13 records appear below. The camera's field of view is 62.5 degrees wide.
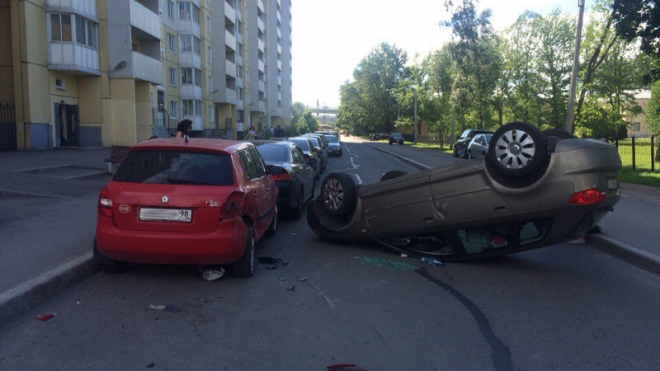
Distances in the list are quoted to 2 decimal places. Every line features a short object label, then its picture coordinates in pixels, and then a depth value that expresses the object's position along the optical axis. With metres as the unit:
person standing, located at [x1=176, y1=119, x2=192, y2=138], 10.26
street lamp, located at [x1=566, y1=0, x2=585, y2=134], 18.98
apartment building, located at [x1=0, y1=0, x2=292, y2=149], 23.22
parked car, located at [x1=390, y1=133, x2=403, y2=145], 71.38
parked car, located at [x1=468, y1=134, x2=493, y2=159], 28.83
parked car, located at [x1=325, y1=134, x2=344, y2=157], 35.56
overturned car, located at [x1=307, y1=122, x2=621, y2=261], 5.86
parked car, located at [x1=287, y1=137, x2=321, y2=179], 17.80
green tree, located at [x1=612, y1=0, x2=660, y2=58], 18.34
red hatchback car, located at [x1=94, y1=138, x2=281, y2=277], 5.69
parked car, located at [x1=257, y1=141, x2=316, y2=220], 10.19
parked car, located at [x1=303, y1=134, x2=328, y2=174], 21.10
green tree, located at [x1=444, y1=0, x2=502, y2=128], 13.49
